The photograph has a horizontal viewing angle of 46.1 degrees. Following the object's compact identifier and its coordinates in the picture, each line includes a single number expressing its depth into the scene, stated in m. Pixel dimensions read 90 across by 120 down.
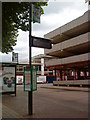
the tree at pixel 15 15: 5.12
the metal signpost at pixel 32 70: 4.40
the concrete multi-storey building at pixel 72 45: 17.01
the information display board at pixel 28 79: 4.44
